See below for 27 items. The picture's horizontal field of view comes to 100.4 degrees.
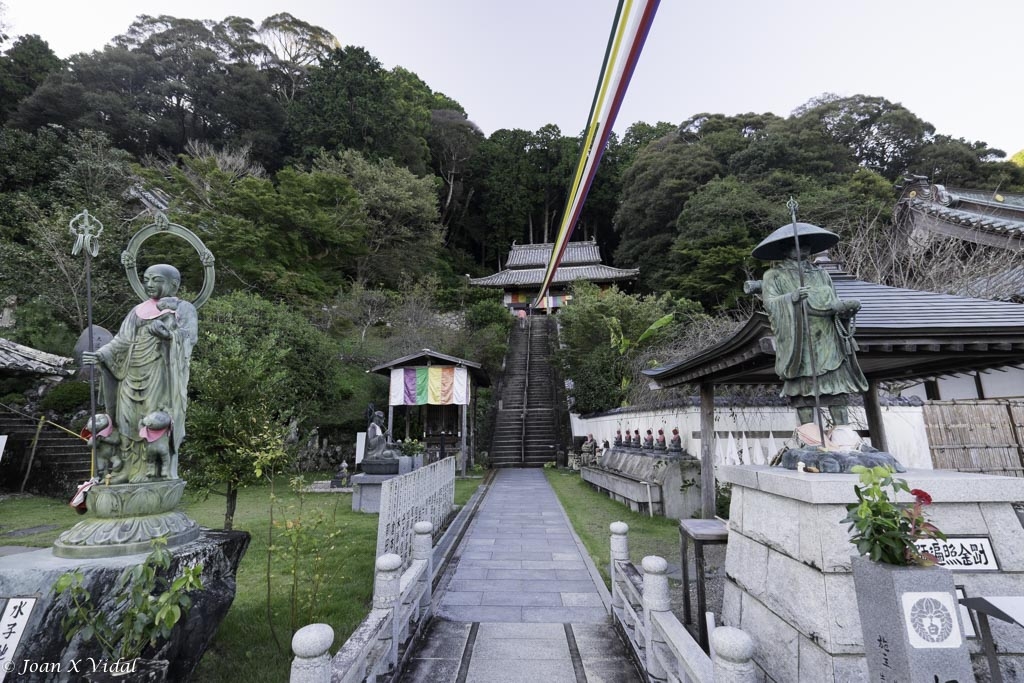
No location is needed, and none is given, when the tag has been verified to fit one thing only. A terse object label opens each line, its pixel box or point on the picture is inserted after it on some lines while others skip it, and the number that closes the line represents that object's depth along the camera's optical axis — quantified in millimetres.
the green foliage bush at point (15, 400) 12055
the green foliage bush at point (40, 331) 13875
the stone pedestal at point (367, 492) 9148
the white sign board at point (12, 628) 2355
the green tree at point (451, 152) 38438
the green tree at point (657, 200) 27938
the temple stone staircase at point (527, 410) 16719
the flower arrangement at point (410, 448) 12188
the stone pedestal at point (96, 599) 2490
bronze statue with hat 3223
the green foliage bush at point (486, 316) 24266
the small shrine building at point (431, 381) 14219
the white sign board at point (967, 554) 2373
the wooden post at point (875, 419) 5887
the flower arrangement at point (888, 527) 1756
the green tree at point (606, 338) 15555
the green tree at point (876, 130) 25573
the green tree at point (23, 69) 21469
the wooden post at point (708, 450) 6695
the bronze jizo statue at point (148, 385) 3373
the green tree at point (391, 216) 24625
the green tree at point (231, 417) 5875
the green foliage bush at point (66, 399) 12258
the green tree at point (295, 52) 31906
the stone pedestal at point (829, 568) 2244
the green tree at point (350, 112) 27484
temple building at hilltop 31906
